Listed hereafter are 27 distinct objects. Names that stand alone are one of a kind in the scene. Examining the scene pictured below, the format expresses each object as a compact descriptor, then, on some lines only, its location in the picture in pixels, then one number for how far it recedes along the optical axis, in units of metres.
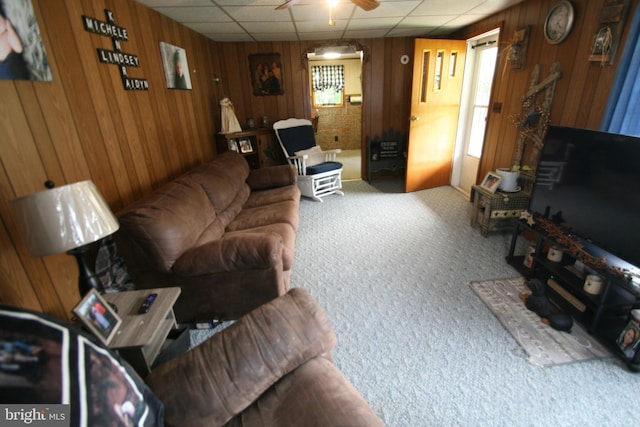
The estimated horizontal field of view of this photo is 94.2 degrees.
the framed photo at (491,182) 2.77
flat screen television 1.55
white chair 4.07
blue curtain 1.81
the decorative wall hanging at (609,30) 1.89
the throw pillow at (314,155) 4.17
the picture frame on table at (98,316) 1.10
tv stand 1.62
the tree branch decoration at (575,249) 1.61
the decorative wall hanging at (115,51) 1.88
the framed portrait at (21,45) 1.31
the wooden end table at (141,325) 1.21
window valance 6.82
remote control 1.36
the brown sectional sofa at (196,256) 1.66
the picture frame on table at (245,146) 4.01
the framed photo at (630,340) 1.50
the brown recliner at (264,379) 0.90
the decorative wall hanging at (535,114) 2.49
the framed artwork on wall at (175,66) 2.75
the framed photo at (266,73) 4.38
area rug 1.62
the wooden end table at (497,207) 2.75
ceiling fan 2.16
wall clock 2.29
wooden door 3.78
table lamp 1.01
